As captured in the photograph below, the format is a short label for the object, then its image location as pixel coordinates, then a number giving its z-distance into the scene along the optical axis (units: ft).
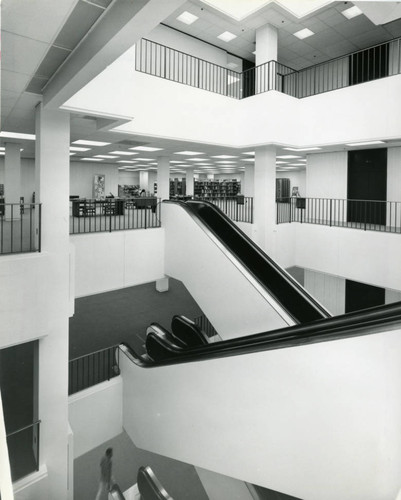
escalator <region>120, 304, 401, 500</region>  9.86
